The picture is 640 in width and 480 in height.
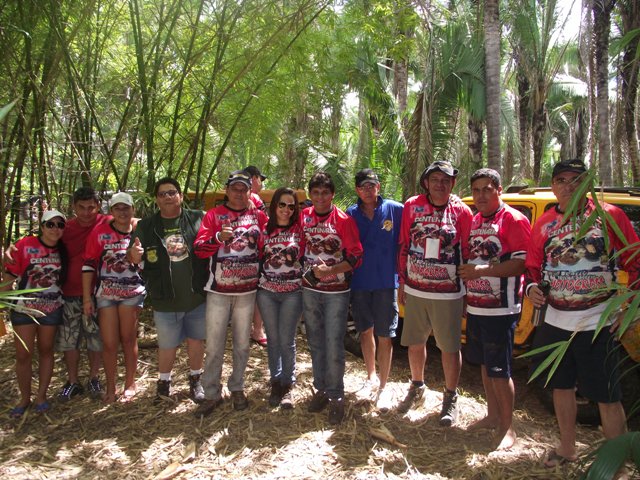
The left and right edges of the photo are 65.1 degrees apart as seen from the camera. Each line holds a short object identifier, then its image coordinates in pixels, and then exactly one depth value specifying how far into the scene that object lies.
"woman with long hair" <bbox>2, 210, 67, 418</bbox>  3.57
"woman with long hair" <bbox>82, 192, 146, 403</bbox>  3.67
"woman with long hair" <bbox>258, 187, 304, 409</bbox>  3.50
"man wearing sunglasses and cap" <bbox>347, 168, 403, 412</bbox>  3.61
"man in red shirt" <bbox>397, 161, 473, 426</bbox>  3.33
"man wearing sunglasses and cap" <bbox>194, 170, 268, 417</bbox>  3.46
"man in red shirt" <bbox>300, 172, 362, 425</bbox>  3.44
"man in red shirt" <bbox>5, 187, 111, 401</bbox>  3.81
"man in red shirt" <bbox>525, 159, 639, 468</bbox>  2.65
